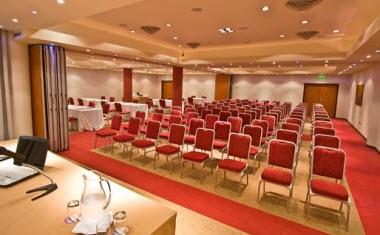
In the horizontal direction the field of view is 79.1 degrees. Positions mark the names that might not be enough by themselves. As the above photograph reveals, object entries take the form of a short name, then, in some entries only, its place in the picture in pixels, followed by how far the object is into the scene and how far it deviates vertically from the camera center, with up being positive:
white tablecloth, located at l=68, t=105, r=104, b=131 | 9.05 -1.12
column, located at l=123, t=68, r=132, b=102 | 15.55 +0.35
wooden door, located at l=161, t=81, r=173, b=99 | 24.23 +0.18
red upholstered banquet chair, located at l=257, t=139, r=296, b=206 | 3.68 -1.16
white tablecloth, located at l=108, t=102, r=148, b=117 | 11.56 -0.88
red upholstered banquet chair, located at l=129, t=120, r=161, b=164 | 5.63 -1.06
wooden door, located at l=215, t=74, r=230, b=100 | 19.42 +0.54
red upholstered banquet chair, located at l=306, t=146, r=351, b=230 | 3.28 -1.21
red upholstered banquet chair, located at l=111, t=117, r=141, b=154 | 5.98 -1.15
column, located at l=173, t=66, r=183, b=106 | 12.55 +0.34
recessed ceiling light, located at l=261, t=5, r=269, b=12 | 5.00 +1.88
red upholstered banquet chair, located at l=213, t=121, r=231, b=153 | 5.85 -1.00
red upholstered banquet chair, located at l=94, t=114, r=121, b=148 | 6.38 -1.14
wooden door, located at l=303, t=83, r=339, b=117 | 16.71 +0.01
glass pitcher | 1.58 -0.80
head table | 1.61 -0.97
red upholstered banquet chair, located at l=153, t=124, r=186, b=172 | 5.14 -1.10
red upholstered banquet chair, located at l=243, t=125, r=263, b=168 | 5.29 -0.94
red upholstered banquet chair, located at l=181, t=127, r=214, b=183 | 4.71 -1.11
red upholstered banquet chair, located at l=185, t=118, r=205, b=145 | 6.27 -0.93
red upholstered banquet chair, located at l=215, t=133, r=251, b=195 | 4.13 -1.17
